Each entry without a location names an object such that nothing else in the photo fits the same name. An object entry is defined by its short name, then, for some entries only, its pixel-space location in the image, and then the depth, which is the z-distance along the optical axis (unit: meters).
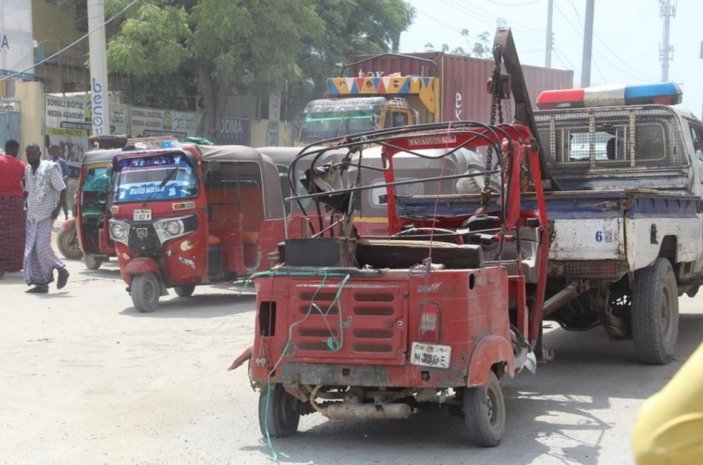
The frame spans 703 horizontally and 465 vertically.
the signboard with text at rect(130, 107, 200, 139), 26.39
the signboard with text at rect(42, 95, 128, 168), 23.50
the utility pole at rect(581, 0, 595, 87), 26.78
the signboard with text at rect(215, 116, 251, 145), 29.40
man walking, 12.45
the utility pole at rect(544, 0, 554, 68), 41.62
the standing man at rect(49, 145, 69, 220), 16.88
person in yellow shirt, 1.97
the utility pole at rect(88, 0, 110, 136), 18.30
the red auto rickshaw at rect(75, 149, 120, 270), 14.35
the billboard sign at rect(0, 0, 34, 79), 22.34
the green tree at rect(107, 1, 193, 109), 24.27
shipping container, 20.78
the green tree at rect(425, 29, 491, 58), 55.44
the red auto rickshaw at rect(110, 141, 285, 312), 11.45
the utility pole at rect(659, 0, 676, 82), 58.00
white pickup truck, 7.43
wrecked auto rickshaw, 5.47
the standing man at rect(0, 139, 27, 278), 13.83
